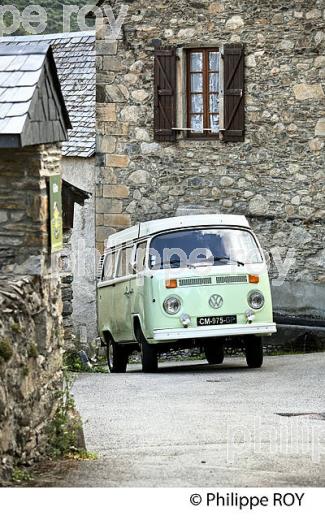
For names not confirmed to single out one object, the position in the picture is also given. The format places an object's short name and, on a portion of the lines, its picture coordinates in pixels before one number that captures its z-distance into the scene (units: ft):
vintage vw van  54.49
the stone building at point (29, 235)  29.25
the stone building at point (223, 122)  71.61
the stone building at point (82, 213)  77.36
